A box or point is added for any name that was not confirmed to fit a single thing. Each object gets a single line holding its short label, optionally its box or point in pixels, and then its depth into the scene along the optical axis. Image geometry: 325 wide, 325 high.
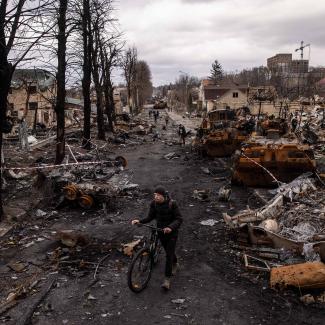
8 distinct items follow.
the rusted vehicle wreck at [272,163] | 13.48
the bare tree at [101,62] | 26.56
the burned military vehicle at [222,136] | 21.53
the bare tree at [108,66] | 36.84
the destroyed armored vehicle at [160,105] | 96.49
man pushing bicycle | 6.96
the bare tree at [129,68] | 57.12
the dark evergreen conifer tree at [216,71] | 117.06
